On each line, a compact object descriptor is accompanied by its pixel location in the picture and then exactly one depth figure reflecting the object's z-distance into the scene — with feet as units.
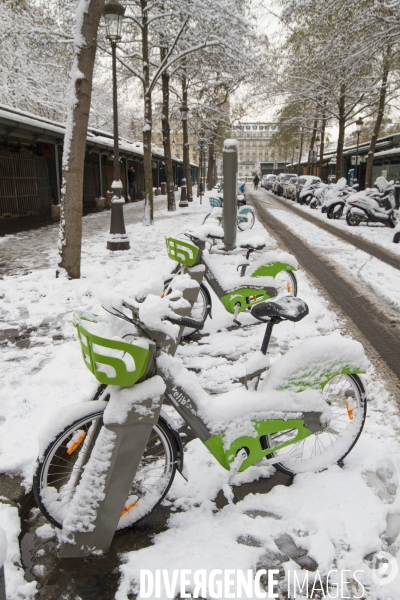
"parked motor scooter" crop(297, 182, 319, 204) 84.38
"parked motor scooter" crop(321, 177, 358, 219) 58.03
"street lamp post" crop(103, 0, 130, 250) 34.05
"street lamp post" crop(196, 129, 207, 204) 79.60
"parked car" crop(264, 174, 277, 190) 175.58
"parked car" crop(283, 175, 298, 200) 102.69
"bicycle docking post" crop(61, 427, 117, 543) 7.13
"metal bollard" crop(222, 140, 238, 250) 28.22
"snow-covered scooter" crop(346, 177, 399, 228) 47.39
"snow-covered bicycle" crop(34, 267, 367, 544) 7.04
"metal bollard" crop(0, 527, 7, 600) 4.29
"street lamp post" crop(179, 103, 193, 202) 73.75
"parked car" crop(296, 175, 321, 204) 87.70
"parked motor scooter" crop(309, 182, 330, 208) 75.27
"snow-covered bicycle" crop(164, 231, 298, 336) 15.92
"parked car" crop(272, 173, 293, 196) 124.16
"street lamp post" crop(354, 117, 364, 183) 81.05
